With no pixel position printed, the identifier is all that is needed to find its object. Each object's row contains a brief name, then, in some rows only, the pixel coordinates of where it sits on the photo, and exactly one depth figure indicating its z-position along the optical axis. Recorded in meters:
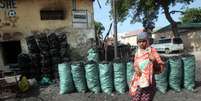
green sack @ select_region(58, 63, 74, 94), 3.79
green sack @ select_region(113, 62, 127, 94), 3.72
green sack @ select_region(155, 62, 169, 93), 3.66
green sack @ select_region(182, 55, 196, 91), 3.77
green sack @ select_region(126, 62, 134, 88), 3.73
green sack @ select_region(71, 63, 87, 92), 3.77
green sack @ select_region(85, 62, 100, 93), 3.74
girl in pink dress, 1.89
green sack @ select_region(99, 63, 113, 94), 3.72
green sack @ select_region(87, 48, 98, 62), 5.30
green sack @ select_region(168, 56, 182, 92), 3.71
